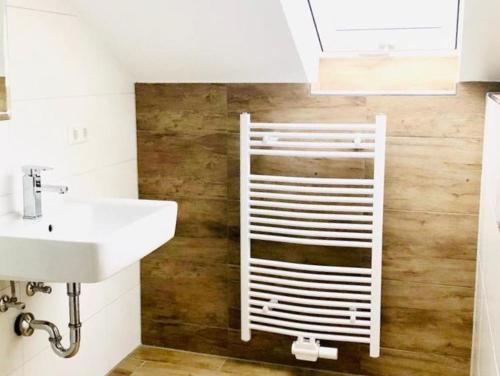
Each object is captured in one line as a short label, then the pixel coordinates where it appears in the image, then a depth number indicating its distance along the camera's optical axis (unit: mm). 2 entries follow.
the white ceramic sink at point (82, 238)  1836
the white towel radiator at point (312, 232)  2621
